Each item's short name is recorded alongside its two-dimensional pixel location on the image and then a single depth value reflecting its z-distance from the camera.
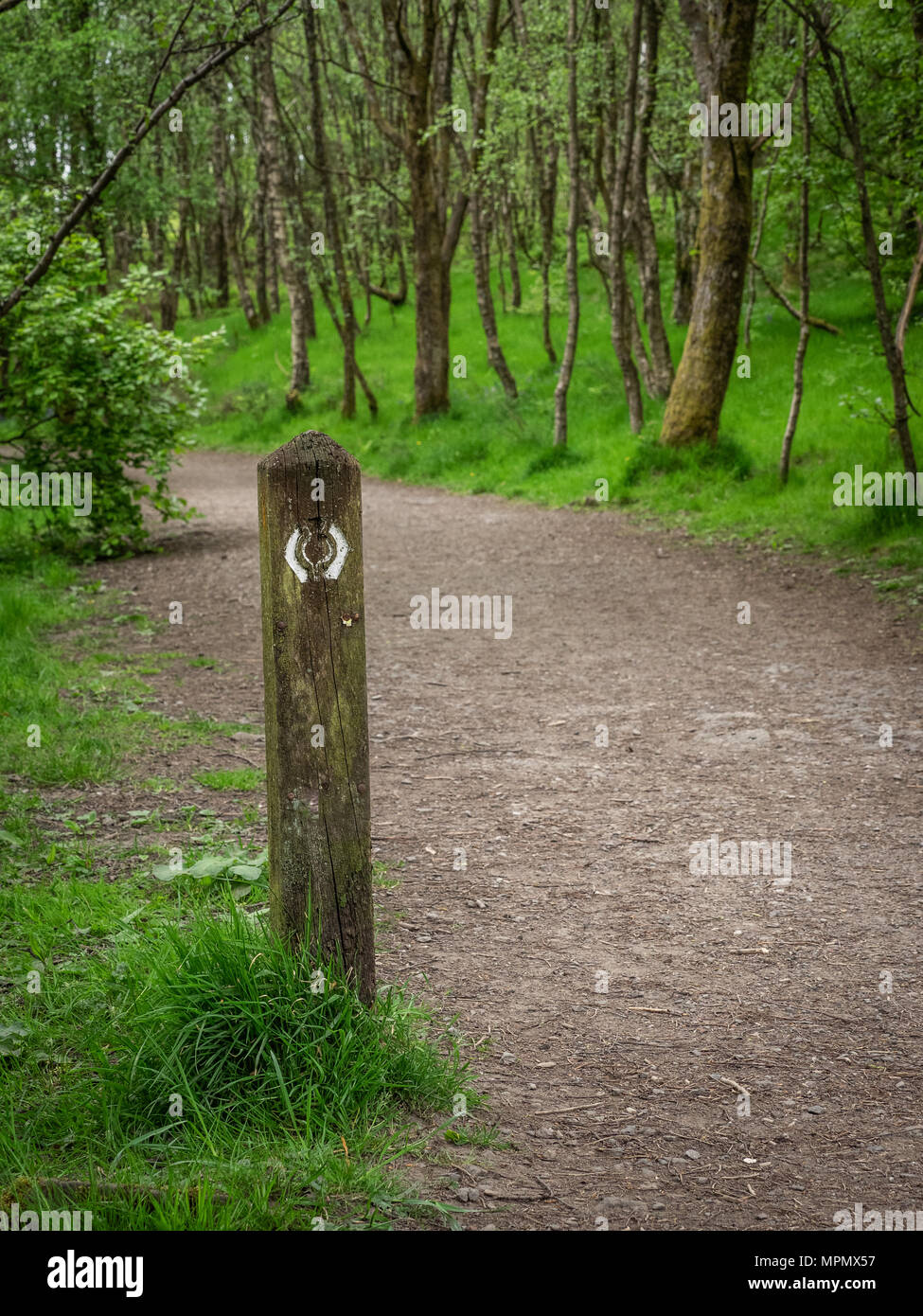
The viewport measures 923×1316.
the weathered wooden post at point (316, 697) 3.01
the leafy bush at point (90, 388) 10.59
